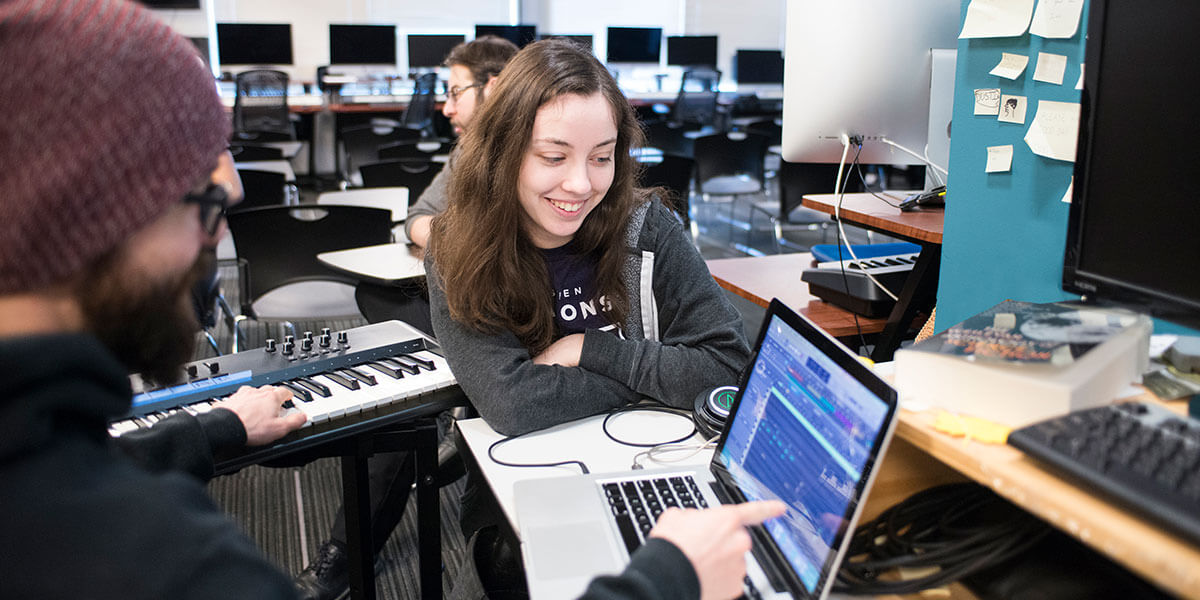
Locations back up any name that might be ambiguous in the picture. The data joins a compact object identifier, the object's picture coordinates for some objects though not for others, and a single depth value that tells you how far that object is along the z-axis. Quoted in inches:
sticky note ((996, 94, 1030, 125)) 57.3
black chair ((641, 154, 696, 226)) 179.6
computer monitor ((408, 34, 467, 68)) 347.9
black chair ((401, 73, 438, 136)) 308.5
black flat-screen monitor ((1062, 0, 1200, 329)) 35.5
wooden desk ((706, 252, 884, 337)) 79.6
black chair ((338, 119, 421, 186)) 212.5
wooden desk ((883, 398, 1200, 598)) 24.1
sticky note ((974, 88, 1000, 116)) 59.2
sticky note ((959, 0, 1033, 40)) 56.2
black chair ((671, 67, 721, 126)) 345.1
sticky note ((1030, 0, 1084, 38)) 52.4
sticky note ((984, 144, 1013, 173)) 58.7
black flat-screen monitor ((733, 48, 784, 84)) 374.3
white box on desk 31.0
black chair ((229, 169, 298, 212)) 137.0
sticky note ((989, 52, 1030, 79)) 56.8
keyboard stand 59.4
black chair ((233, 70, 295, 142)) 305.4
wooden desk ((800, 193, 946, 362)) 70.3
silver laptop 33.2
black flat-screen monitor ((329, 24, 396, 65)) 332.8
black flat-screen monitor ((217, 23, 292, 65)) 323.0
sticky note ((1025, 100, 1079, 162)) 53.7
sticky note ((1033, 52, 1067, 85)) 54.1
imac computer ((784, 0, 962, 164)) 73.5
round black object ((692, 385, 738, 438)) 52.3
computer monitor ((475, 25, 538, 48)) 328.2
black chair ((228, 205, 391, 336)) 108.6
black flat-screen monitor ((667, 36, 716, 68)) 369.7
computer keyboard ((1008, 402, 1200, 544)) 25.0
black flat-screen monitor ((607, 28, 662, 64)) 363.3
